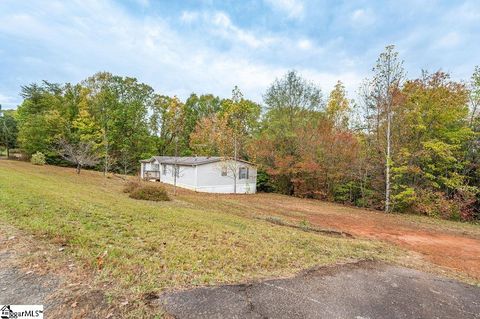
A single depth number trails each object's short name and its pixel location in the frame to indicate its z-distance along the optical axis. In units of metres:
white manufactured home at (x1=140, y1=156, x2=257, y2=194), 21.83
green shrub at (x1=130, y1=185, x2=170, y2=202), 11.84
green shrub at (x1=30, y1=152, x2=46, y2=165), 26.50
